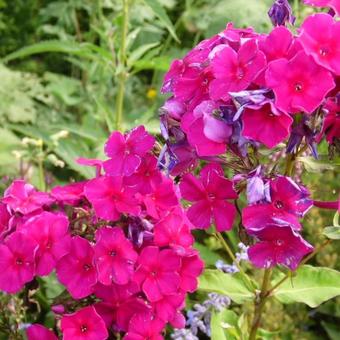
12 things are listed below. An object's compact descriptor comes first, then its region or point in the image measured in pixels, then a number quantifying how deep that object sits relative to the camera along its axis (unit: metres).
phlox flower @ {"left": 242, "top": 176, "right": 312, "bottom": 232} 0.32
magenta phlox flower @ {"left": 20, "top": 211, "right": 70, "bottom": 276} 0.38
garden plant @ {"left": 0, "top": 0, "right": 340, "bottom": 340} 0.32
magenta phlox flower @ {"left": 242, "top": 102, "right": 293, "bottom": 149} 0.31
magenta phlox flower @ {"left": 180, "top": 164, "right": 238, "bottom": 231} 0.35
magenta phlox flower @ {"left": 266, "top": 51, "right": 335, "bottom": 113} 0.31
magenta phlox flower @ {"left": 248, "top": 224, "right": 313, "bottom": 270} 0.32
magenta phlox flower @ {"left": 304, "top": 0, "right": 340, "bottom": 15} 0.33
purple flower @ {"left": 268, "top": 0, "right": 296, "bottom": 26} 0.35
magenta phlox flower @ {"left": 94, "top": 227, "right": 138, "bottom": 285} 0.38
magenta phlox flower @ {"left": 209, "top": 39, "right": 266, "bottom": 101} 0.32
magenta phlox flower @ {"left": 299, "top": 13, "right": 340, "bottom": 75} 0.31
